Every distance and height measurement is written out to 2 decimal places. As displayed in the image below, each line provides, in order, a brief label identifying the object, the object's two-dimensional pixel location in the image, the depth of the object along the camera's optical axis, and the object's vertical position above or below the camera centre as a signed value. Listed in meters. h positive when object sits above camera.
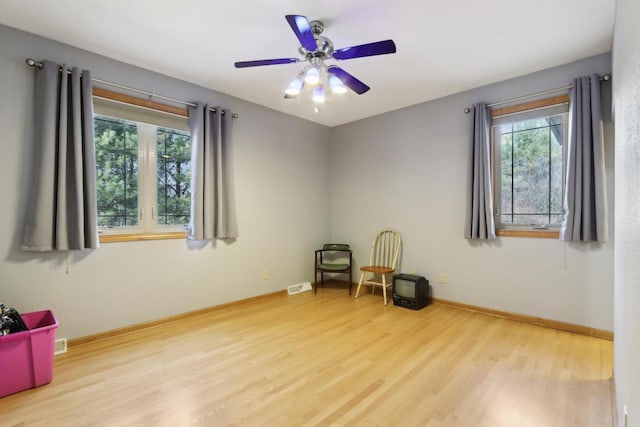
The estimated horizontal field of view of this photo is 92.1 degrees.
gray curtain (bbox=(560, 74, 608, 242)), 2.73 +0.39
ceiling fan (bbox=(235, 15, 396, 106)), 1.97 +1.11
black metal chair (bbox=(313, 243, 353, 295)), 4.36 -0.74
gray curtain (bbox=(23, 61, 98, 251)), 2.46 +0.41
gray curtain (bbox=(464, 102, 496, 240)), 3.37 +0.34
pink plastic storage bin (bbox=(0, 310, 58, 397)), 1.96 -0.94
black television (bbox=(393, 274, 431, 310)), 3.66 -0.96
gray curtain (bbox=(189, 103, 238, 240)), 3.39 +0.44
